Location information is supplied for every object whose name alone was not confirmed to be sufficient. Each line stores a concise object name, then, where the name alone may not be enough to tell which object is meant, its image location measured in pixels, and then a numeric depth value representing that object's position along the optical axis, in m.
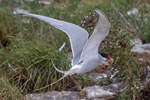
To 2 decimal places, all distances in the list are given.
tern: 6.70
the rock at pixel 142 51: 10.06
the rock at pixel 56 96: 8.43
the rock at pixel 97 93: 8.24
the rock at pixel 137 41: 11.17
